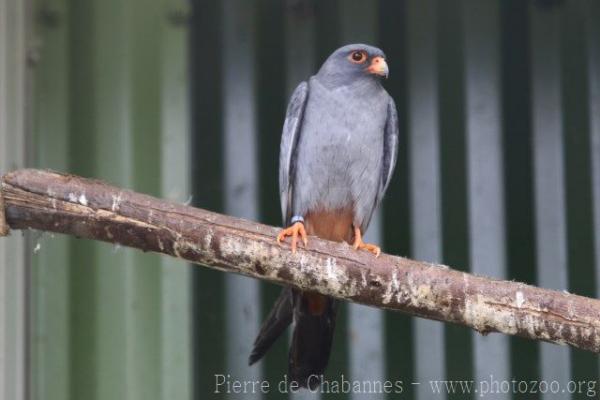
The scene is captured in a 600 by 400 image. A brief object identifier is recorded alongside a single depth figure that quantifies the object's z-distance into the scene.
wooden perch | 5.92
